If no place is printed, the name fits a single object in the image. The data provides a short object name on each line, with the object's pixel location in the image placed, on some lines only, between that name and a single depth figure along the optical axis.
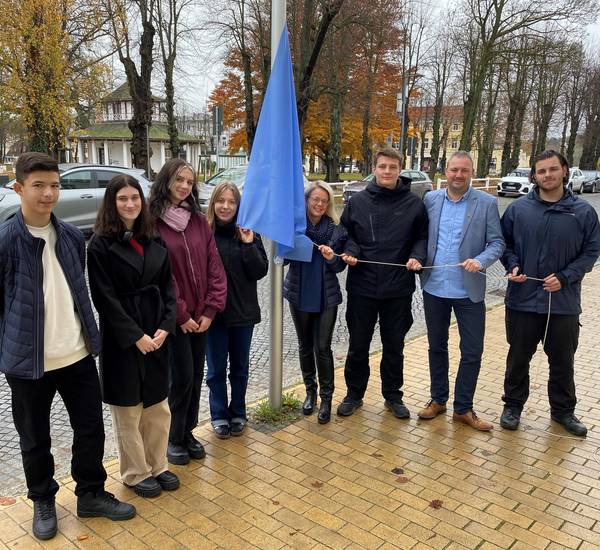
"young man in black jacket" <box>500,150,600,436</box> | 4.14
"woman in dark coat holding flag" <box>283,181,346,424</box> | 4.36
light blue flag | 4.07
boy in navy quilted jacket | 2.82
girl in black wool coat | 3.15
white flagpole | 4.08
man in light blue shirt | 4.24
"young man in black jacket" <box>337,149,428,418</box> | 4.32
